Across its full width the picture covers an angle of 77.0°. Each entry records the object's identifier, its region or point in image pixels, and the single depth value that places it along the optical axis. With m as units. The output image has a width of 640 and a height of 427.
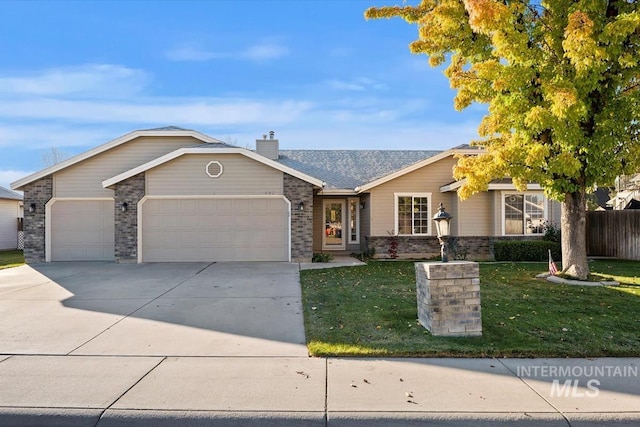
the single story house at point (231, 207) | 14.30
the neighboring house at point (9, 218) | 23.50
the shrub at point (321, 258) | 14.67
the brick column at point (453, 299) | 5.70
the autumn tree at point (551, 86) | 8.51
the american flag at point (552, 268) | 10.97
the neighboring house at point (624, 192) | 26.16
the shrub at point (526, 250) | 15.07
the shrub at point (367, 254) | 16.00
